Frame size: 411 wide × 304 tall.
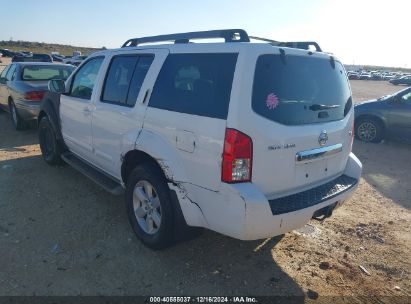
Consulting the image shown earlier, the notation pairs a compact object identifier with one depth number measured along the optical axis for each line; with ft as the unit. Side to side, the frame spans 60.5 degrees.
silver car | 25.89
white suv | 8.86
